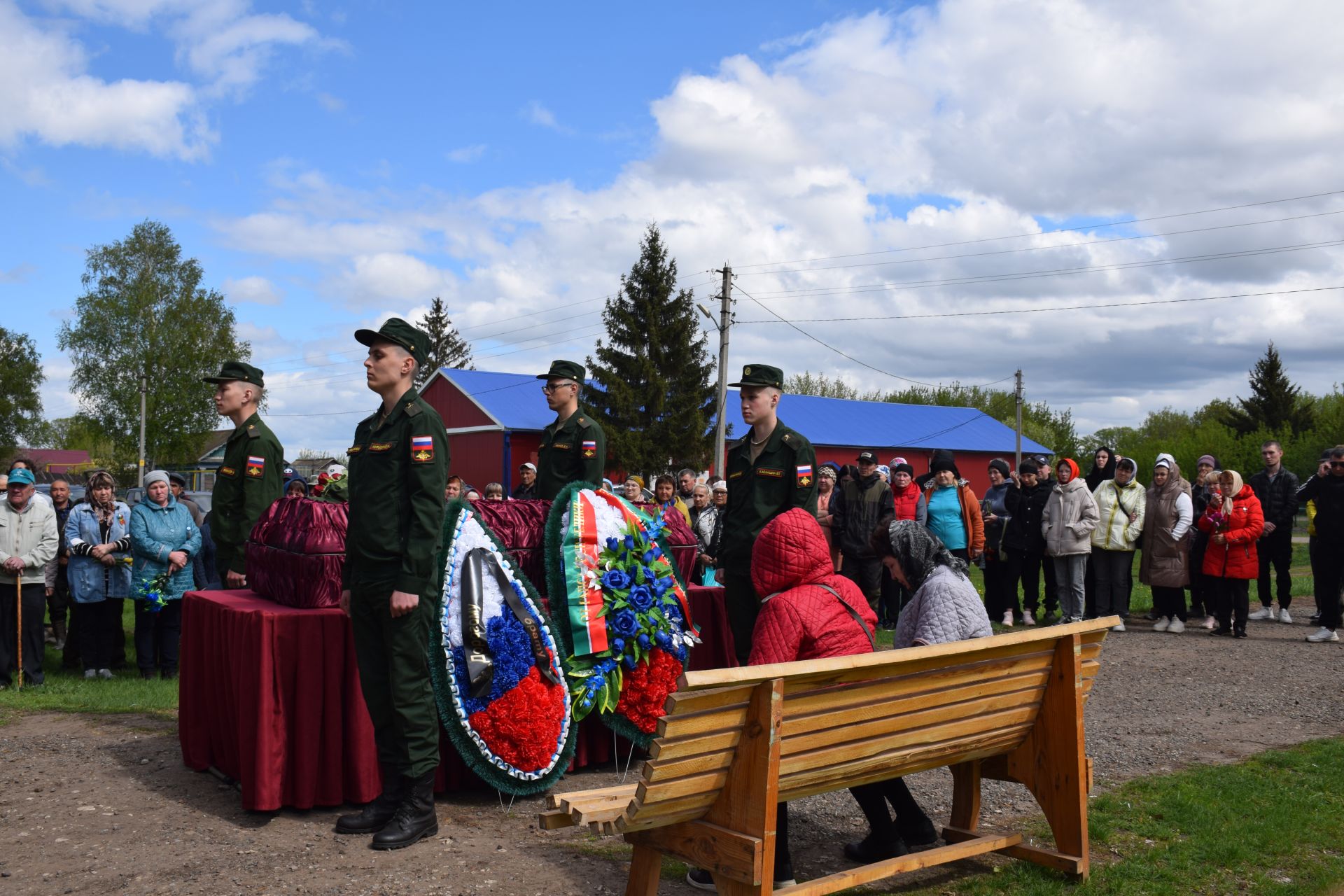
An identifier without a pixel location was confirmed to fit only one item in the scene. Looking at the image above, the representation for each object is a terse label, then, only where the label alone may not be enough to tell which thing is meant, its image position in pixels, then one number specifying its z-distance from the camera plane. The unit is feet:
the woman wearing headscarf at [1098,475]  40.70
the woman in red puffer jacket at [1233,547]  35.99
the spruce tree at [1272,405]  181.37
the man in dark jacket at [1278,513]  39.19
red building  125.39
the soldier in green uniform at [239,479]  20.65
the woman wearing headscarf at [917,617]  14.28
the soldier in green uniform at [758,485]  19.12
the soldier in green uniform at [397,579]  15.40
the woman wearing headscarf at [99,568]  29.81
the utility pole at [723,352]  102.63
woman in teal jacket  29.45
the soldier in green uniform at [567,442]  20.99
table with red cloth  16.03
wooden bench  10.79
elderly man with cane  27.71
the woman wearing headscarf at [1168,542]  37.86
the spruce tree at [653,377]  131.75
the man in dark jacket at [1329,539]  34.86
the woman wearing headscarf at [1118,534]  37.99
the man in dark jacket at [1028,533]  39.40
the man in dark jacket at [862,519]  36.22
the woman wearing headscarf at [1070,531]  37.47
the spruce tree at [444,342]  214.28
